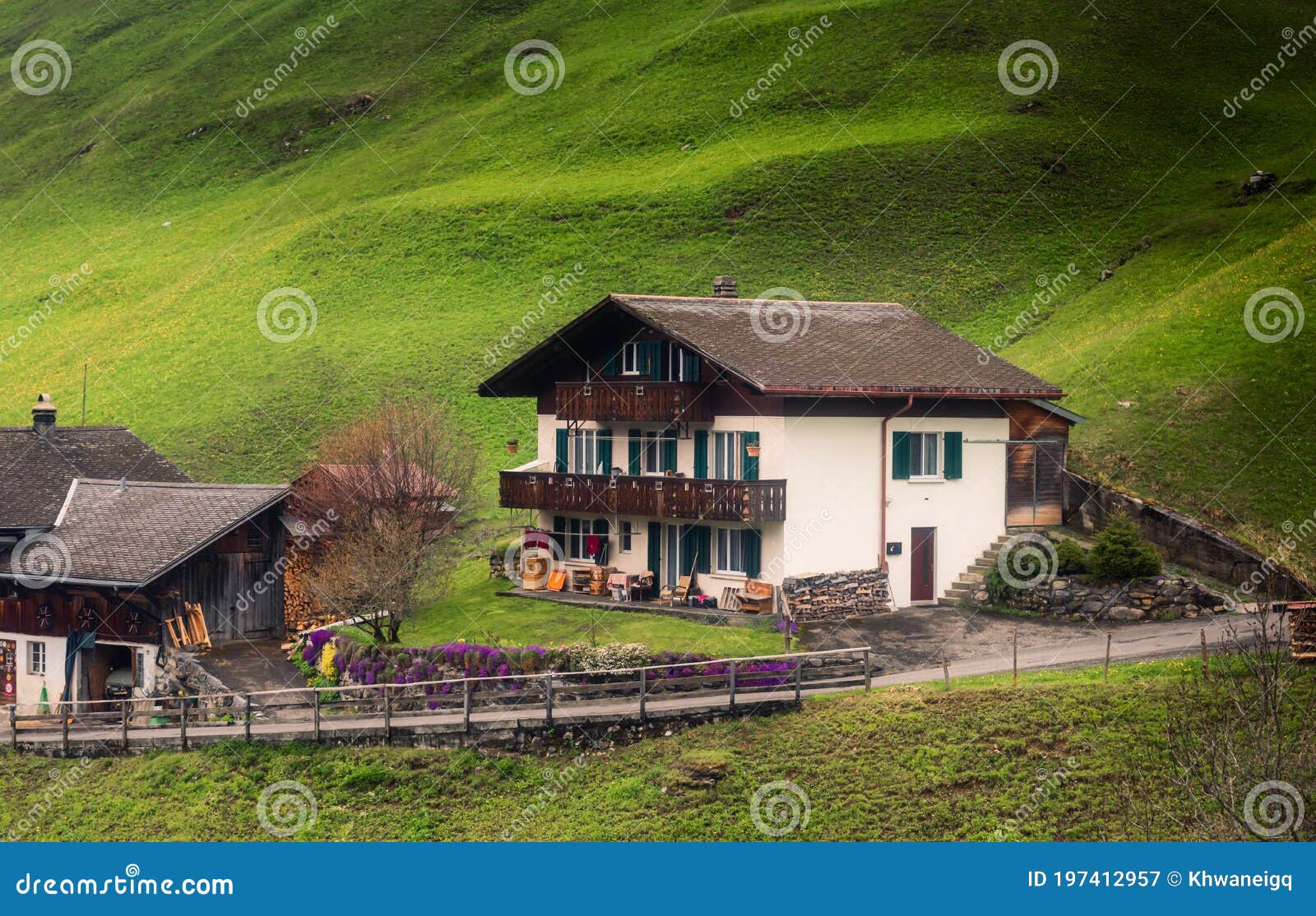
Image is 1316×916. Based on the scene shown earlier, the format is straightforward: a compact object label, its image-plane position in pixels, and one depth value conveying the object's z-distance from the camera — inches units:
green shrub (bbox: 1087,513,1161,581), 1449.3
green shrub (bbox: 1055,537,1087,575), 1502.2
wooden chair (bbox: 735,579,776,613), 1470.2
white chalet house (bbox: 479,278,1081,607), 1501.0
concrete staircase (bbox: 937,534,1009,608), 1569.9
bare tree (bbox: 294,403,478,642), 1491.1
